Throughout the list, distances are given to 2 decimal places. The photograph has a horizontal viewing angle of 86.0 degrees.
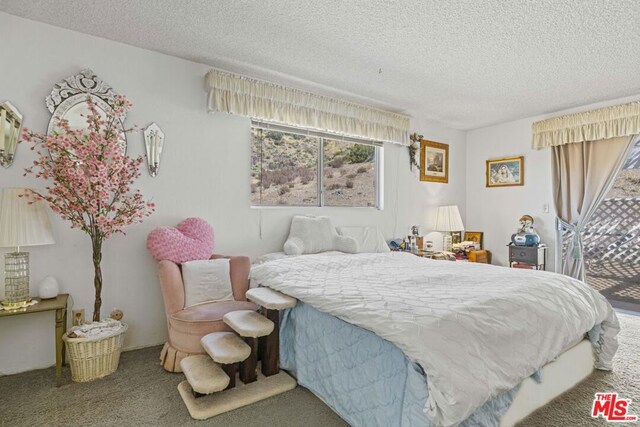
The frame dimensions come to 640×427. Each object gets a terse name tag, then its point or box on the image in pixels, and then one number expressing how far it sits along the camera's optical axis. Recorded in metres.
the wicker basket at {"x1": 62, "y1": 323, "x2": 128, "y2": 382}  2.09
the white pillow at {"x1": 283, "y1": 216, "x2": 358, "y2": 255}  3.21
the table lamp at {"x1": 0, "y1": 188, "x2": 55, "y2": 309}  2.00
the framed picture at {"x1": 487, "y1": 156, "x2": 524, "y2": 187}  4.49
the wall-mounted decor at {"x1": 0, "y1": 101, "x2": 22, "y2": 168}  2.19
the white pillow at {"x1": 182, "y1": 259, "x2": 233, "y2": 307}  2.42
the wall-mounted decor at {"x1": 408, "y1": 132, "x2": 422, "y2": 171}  4.45
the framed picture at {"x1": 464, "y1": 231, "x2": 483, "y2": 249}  4.83
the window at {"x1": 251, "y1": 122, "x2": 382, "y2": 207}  3.36
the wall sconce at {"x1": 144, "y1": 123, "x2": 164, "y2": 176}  2.71
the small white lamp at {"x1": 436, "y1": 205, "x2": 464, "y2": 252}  4.50
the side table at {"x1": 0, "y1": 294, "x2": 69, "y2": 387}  2.00
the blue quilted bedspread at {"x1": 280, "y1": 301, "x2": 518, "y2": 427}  1.35
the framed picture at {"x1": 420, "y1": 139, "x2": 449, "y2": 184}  4.62
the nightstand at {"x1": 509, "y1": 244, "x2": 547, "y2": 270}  4.05
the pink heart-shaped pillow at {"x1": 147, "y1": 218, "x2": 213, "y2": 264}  2.47
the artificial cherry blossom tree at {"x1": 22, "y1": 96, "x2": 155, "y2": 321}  2.12
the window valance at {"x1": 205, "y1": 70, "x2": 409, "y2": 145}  2.95
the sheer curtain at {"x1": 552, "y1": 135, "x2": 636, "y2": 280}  3.74
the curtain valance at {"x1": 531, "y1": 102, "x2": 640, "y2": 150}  3.53
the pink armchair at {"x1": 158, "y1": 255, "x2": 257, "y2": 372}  2.18
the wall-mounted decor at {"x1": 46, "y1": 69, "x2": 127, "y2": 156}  2.38
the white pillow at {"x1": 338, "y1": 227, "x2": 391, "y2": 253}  3.65
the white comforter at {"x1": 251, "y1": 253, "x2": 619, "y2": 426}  1.28
